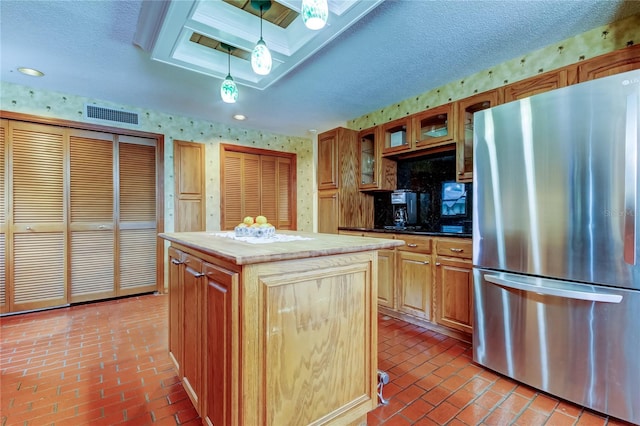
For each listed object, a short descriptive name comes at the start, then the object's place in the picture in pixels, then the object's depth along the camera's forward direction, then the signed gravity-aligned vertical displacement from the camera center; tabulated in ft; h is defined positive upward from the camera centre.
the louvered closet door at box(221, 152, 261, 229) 14.49 +1.24
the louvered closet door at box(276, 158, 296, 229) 16.34 +0.98
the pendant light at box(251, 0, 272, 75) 5.58 +2.91
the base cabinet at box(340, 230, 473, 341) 8.02 -2.12
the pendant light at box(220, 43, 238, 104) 6.88 +2.86
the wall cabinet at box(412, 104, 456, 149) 9.24 +2.86
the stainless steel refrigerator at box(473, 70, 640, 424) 4.92 -0.57
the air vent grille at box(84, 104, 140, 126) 11.12 +3.82
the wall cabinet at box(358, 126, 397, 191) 11.58 +1.90
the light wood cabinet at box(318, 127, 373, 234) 12.04 +0.82
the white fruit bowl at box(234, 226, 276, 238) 5.74 -0.37
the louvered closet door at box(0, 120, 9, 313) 9.82 -0.17
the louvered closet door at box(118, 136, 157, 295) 11.91 -0.10
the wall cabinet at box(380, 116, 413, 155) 10.43 +2.85
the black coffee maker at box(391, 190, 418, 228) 11.07 +0.23
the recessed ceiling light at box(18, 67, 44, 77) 8.74 +4.25
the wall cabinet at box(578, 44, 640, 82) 6.23 +3.24
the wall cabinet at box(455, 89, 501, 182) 8.82 +2.29
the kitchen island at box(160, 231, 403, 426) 3.65 -1.64
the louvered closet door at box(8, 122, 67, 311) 10.04 -0.11
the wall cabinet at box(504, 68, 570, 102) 7.10 +3.23
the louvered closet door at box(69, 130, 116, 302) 10.99 -0.09
